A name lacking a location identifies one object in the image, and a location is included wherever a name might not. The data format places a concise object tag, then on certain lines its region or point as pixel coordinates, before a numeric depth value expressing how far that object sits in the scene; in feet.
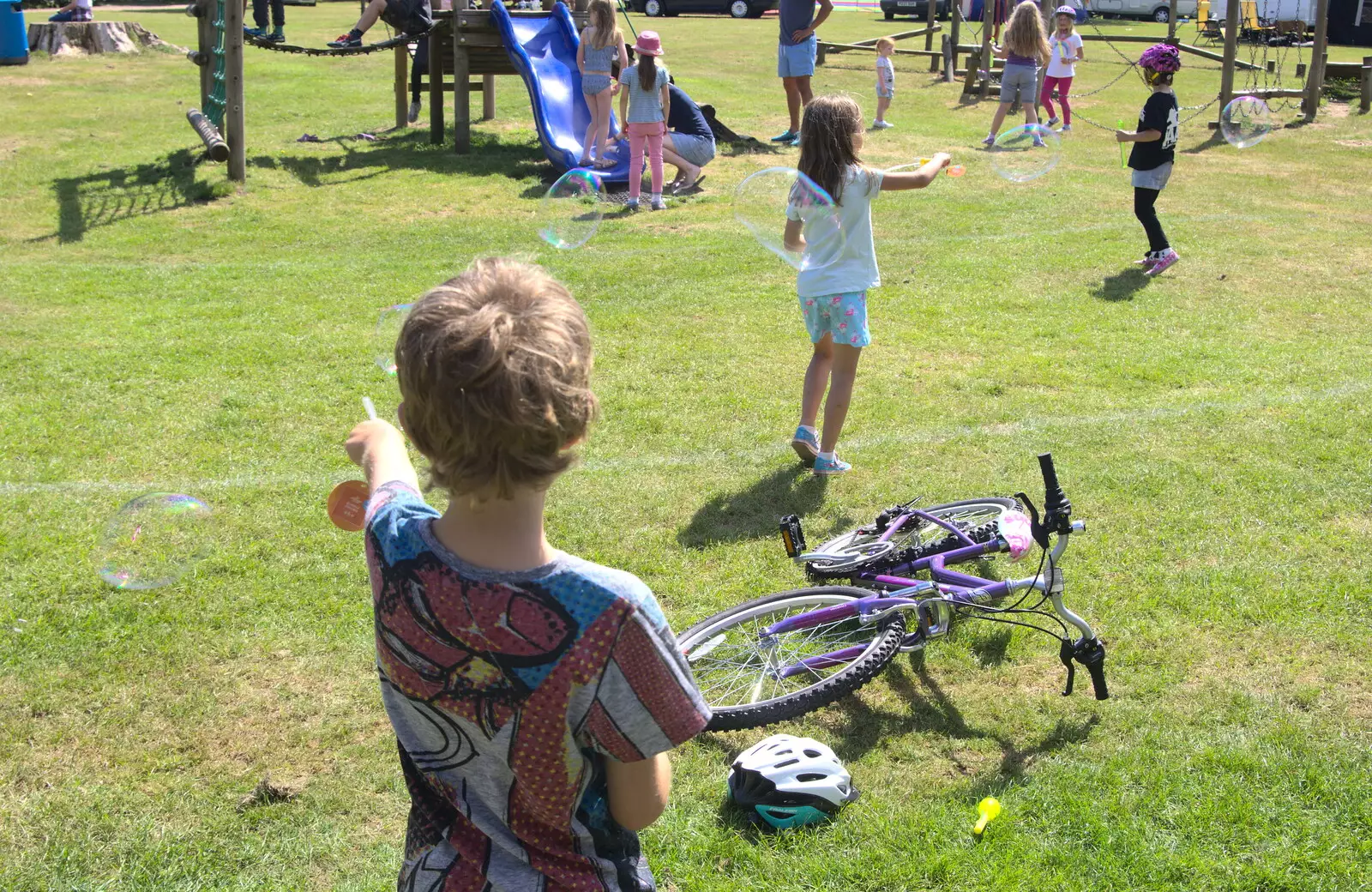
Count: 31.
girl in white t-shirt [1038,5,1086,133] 53.83
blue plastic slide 45.80
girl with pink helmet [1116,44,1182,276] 32.63
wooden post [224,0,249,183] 40.16
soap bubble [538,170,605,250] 25.77
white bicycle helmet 11.57
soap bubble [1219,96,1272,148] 44.76
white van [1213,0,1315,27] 110.52
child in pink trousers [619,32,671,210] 40.01
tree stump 71.46
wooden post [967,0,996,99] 65.26
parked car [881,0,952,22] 125.99
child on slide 44.34
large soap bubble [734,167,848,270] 18.98
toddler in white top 55.91
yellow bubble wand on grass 11.55
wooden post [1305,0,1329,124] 57.52
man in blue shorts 49.93
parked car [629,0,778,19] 125.29
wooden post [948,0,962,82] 72.79
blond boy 5.50
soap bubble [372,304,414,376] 11.06
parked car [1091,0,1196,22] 131.95
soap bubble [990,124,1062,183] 33.27
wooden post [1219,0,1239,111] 56.90
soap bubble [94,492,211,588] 13.30
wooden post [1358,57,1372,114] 62.13
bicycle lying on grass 13.08
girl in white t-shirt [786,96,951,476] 18.63
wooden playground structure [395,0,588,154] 48.52
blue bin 65.51
